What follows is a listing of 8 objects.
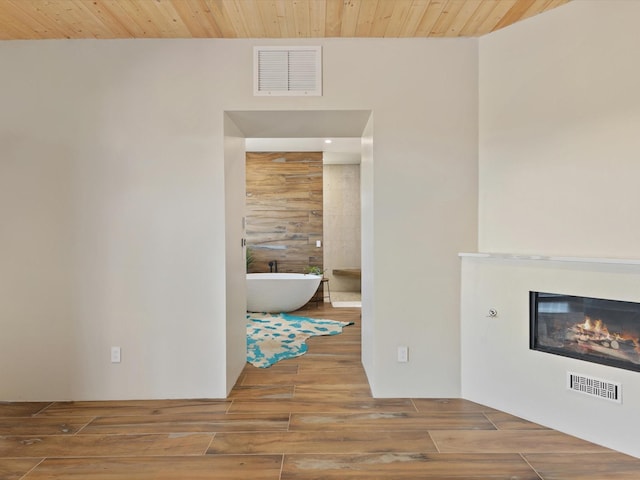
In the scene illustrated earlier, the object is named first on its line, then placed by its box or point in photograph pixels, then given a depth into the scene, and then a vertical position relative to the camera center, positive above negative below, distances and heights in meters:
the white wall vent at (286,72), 2.60 +1.18
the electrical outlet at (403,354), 2.63 -0.87
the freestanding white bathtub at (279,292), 5.12 -0.82
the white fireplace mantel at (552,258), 1.95 -0.15
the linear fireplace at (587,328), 2.00 -0.57
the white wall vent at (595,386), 2.00 -0.88
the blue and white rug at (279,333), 3.48 -1.15
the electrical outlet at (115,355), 2.61 -0.86
